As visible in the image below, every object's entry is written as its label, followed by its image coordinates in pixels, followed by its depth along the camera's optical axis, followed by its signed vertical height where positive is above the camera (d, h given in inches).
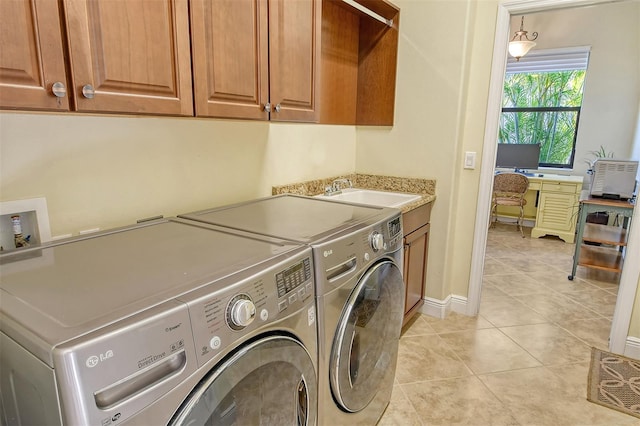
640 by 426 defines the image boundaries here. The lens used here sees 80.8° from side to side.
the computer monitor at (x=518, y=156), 199.8 -6.1
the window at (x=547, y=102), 195.8 +23.3
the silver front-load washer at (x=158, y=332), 24.7 -14.4
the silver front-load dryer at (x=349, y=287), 47.8 -20.2
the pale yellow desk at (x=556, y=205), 180.7 -28.8
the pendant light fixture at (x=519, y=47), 156.9 +40.4
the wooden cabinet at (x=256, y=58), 49.2 +12.2
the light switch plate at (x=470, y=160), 102.5 -4.4
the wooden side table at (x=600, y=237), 124.0 -32.7
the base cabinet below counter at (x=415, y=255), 92.6 -29.3
